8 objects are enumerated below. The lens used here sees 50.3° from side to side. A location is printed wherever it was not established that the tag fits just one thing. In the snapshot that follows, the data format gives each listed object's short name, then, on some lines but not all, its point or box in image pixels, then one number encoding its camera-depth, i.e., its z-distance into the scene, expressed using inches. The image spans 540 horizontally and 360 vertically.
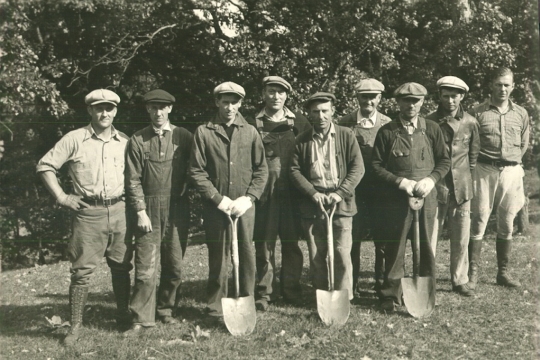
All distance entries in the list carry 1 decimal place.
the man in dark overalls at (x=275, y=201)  242.8
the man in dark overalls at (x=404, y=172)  232.4
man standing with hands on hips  214.2
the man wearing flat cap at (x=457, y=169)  249.9
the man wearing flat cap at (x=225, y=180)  223.6
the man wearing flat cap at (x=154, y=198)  220.2
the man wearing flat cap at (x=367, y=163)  248.8
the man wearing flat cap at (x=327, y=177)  230.2
